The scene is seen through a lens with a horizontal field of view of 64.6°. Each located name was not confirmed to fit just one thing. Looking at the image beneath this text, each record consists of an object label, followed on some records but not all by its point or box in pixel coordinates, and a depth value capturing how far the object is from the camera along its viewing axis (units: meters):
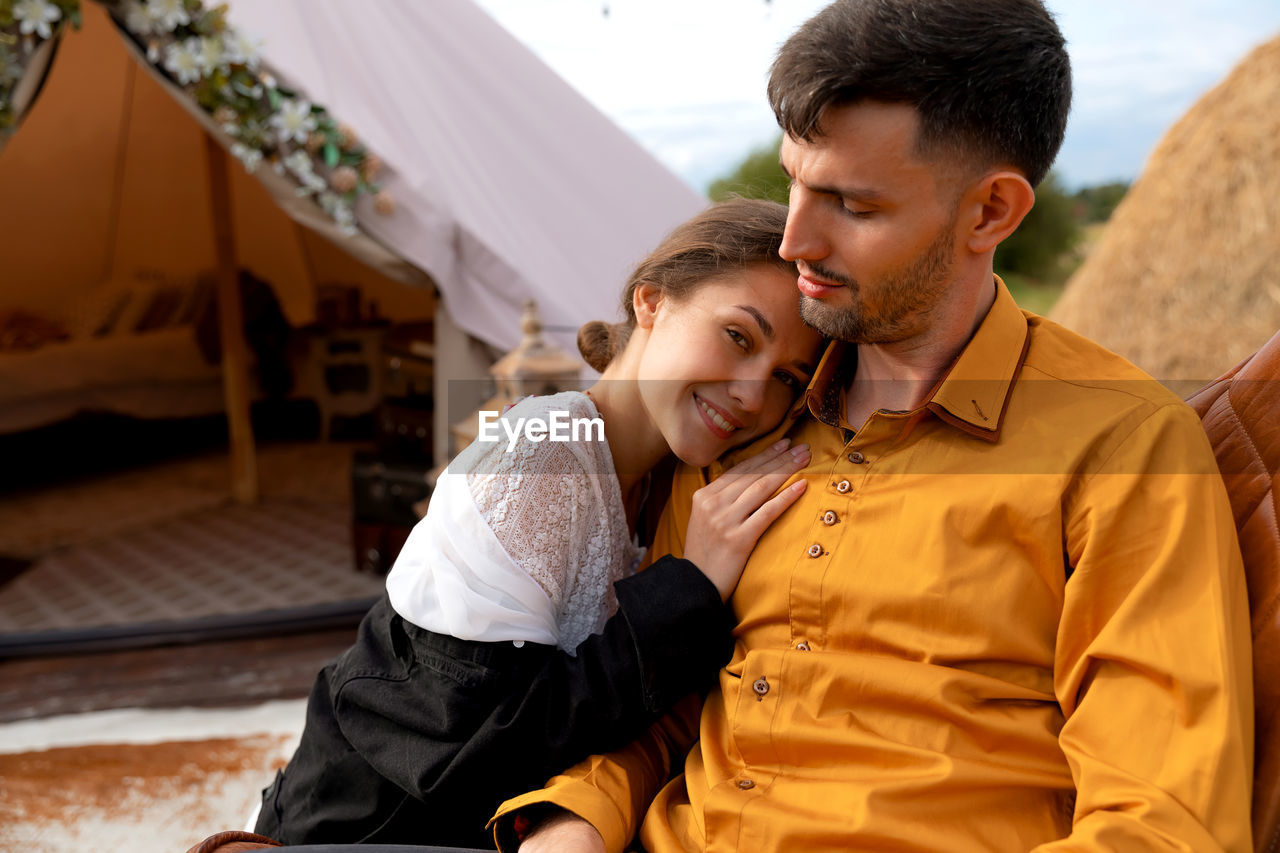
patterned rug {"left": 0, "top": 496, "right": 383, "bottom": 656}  3.46
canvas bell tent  3.18
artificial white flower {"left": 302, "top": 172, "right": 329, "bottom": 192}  3.22
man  1.01
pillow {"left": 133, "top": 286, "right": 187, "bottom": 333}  6.00
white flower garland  2.86
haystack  5.61
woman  1.26
